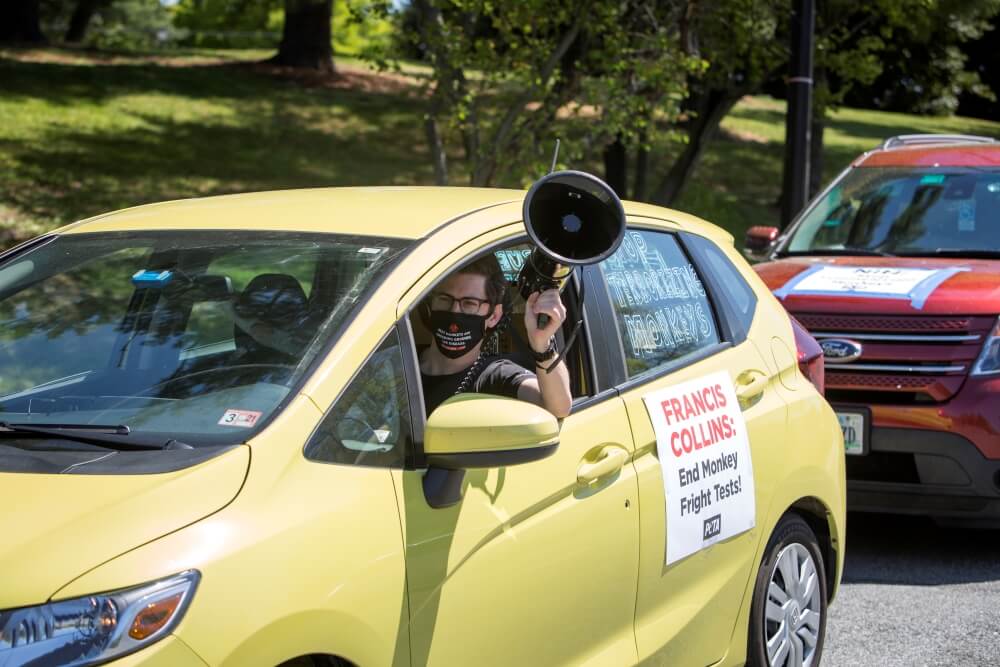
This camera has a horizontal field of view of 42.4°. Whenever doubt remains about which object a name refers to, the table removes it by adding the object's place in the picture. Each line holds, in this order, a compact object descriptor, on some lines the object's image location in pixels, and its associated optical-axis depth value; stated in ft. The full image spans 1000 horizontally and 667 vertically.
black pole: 37.83
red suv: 20.52
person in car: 11.44
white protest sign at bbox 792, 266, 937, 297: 22.04
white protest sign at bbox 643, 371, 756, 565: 12.23
